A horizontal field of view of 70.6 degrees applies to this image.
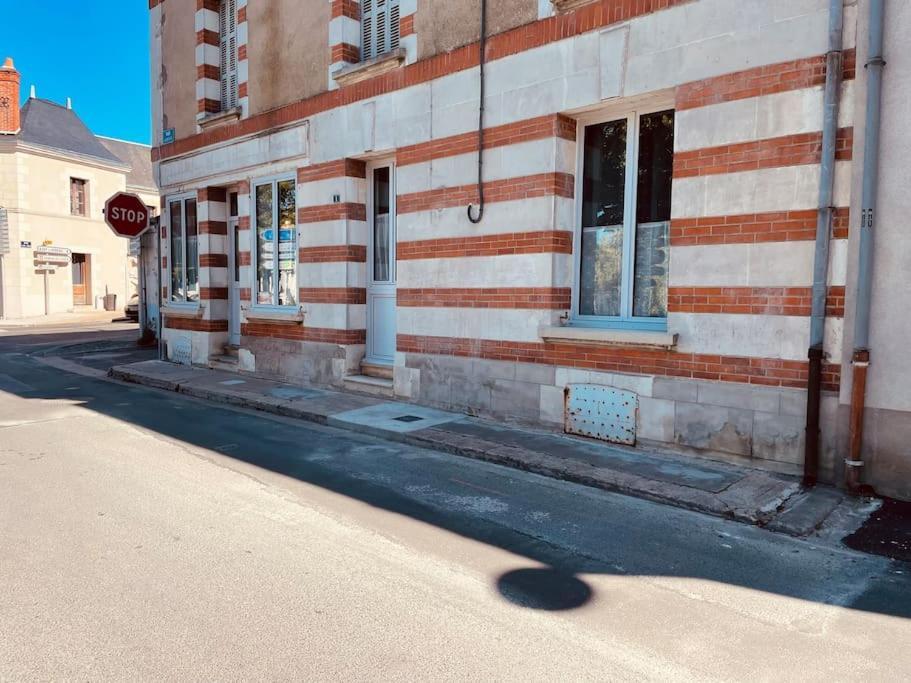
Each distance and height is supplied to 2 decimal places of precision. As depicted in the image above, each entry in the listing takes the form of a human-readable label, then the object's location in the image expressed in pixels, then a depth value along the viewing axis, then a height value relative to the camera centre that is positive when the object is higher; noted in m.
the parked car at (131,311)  28.66 -1.03
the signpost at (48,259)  29.80 +1.29
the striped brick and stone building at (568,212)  5.30 +0.90
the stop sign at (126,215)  12.77 +1.50
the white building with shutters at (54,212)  28.80 +3.51
